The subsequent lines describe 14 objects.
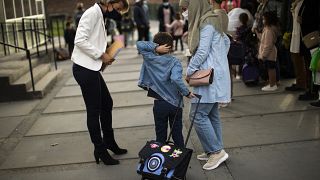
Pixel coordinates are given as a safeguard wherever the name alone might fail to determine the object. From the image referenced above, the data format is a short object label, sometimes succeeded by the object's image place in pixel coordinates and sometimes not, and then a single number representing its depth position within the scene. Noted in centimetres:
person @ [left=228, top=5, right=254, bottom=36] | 765
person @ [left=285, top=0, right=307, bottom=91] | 622
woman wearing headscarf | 367
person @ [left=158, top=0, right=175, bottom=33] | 1334
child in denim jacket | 367
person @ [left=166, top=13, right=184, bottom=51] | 1223
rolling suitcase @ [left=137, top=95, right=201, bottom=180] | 328
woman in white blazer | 373
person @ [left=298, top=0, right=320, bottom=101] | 590
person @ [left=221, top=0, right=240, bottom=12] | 946
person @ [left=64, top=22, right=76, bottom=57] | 1277
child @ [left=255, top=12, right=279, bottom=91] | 654
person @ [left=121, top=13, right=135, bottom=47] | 1472
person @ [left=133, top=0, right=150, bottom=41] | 1301
